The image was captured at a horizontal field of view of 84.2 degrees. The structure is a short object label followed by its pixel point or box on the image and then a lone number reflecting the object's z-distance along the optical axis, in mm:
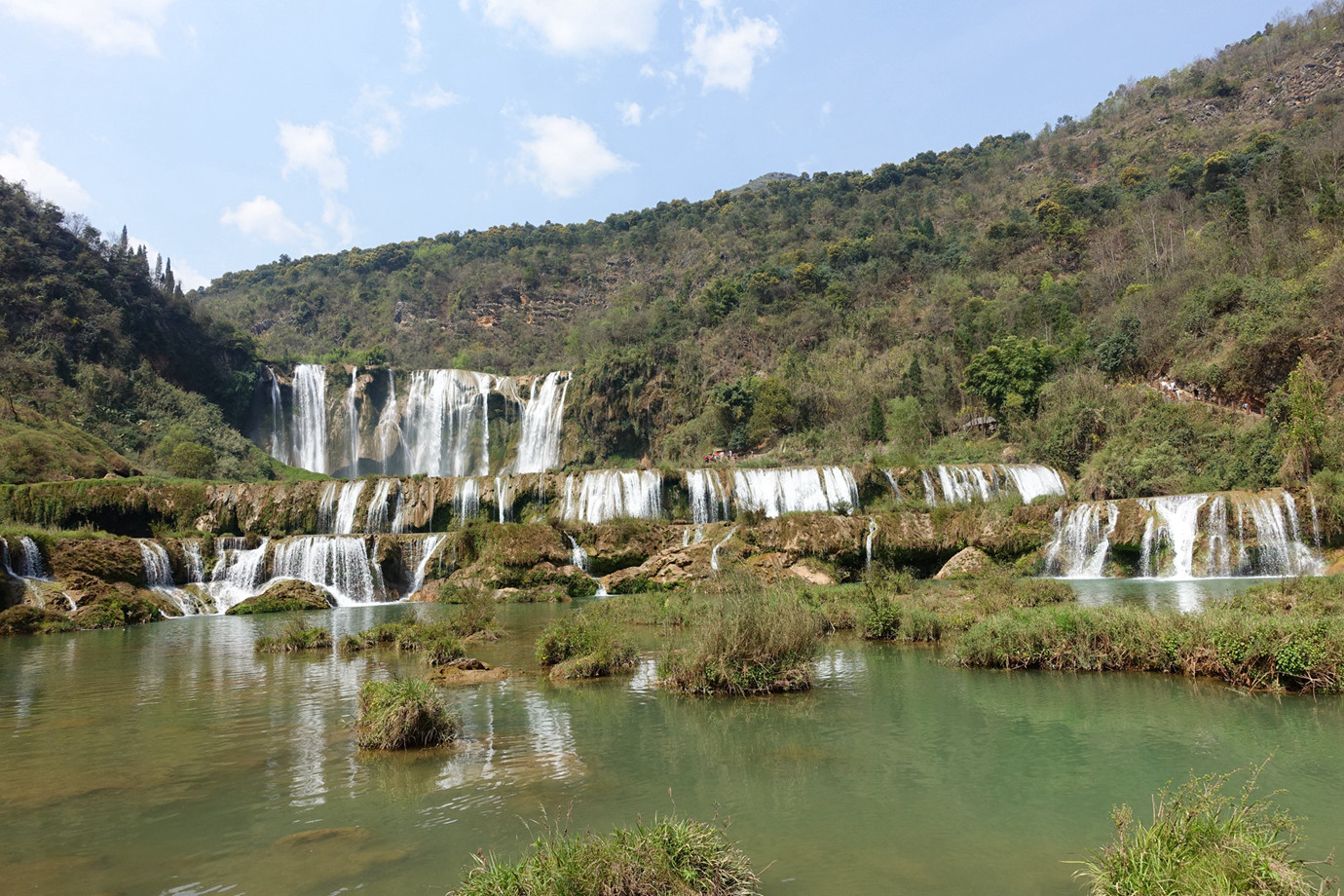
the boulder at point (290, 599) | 26203
